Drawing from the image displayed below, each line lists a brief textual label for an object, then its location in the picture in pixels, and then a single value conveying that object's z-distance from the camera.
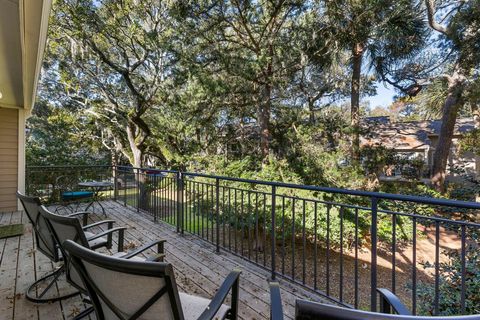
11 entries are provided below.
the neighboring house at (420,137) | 12.54
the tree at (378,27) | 5.07
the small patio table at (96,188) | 5.20
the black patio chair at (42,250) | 2.11
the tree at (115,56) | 6.89
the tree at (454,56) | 5.85
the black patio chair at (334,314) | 0.61
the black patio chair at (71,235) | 1.64
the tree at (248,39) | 5.39
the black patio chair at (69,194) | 4.98
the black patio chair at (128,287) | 0.93
